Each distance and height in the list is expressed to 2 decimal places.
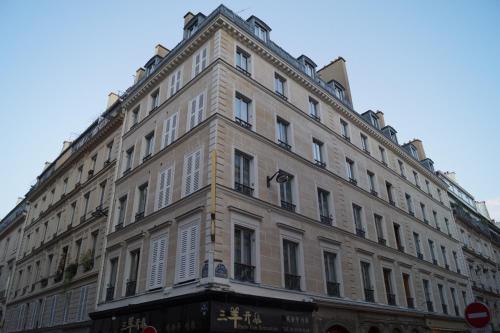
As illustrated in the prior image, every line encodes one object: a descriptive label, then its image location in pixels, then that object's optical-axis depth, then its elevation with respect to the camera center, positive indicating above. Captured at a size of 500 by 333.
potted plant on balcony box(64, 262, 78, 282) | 19.80 +3.81
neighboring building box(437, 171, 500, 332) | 30.84 +8.15
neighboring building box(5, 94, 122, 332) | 18.94 +6.15
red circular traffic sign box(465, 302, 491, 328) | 6.04 +0.45
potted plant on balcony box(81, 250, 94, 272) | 18.50 +4.02
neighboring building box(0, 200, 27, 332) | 29.24 +8.59
